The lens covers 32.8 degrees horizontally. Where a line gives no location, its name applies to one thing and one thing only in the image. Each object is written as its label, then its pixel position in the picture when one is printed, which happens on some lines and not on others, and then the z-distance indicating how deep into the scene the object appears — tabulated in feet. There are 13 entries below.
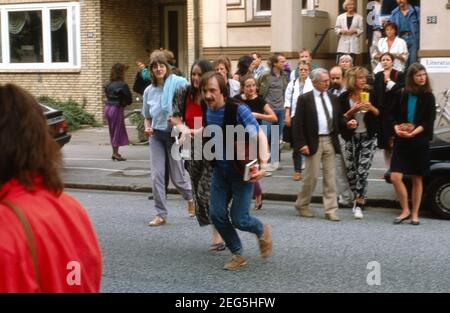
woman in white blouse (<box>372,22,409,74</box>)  46.03
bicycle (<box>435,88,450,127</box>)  45.57
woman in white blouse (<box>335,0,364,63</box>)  53.78
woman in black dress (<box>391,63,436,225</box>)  28.94
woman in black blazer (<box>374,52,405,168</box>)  30.96
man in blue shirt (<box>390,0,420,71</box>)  50.16
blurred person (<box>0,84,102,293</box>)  8.32
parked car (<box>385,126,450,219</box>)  29.86
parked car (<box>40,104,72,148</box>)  43.14
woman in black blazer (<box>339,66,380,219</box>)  31.19
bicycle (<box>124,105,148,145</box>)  56.34
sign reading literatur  48.29
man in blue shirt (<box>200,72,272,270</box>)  22.35
